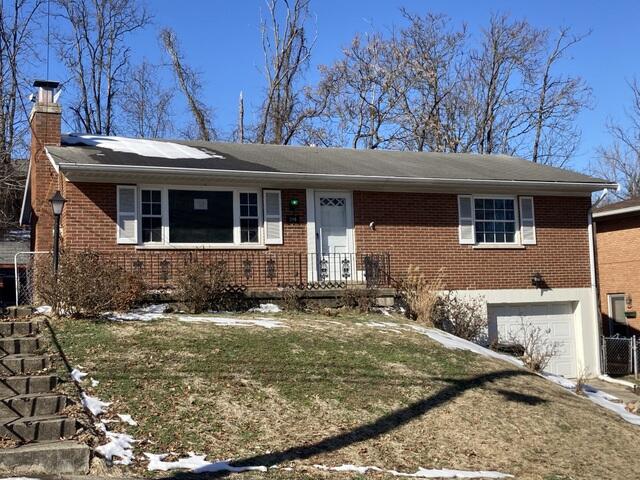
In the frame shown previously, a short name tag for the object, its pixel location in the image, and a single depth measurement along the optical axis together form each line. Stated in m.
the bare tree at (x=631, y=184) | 39.56
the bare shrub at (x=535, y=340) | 16.66
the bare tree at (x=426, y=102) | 32.62
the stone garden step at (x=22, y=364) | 8.91
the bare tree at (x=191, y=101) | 34.16
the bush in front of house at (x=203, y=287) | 13.69
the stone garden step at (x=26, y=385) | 8.21
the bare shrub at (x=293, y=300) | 14.66
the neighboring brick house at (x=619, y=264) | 21.27
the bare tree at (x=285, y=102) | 33.03
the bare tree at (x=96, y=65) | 32.19
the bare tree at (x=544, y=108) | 34.09
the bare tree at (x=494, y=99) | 33.34
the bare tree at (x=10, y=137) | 25.47
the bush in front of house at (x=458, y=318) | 15.41
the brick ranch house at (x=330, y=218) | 14.78
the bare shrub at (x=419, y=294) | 14.91
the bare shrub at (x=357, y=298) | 15.12
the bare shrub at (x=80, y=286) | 11.33
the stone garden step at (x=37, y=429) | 7.05
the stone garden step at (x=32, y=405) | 7.62
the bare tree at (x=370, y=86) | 32.88
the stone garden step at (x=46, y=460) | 6.41
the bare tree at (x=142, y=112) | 35.84
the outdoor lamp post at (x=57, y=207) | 12.10
